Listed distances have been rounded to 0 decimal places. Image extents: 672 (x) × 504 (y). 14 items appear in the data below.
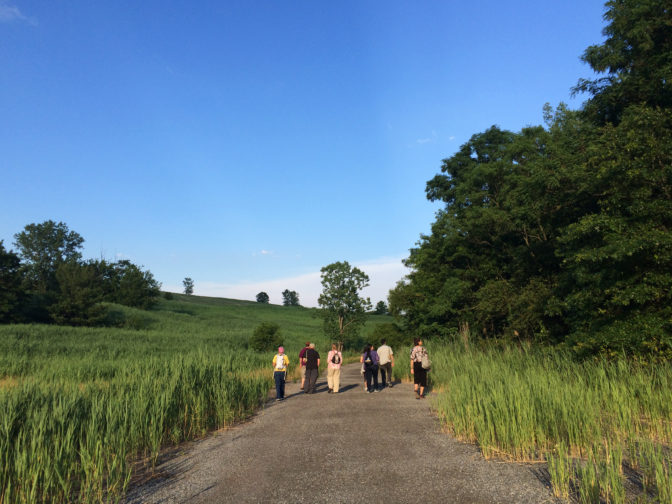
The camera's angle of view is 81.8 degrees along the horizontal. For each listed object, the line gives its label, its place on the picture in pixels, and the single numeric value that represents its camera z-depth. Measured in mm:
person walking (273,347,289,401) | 13242
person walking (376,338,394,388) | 15031
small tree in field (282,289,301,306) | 185250
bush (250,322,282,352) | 35312
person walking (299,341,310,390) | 14836
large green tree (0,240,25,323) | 46312
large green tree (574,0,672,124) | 14375
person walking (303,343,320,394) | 14641
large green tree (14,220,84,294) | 89500
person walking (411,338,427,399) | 12883
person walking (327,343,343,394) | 14258
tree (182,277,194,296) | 167125
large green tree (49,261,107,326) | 53688
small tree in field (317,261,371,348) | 41375
